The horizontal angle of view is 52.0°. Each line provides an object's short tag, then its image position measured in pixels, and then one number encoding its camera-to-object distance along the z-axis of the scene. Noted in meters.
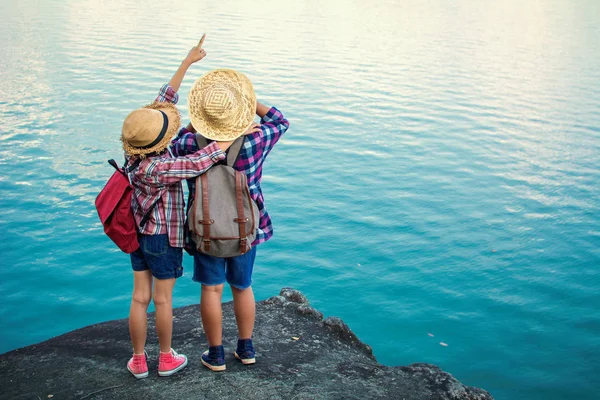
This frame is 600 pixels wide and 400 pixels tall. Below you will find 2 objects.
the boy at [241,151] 2.89
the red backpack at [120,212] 2.94
